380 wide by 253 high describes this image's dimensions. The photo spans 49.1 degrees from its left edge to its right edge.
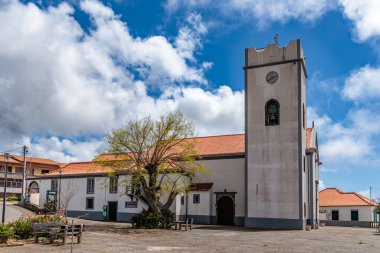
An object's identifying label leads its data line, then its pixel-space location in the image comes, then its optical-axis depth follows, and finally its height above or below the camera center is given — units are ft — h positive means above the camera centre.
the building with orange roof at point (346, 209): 165.68 -10.33
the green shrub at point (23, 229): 65.82 -7.90
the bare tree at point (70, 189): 149.12 -3.36
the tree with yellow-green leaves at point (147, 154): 102.89 +6.84
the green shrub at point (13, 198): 189.49 -8.89
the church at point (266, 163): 110.28 +5.43
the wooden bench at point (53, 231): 63.31 -7.89
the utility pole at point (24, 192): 164.18 -5.50
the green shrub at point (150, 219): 100.22 -9.37
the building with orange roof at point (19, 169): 245.24 +6.21
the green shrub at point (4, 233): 58.03 -7.61
